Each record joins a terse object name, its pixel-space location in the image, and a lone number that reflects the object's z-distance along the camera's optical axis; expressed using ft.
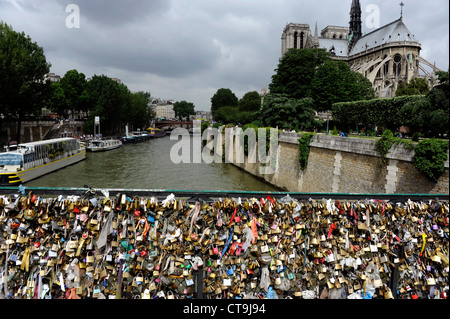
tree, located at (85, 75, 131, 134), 181.78
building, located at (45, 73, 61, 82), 385.60
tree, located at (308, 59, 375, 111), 120.98
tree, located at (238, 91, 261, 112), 248.89
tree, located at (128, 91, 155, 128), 240.81
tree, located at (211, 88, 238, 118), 347.36
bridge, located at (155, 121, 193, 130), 373.81
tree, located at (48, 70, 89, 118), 172.14
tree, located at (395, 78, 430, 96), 141.36
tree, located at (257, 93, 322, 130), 97.60
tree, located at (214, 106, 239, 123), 240.01
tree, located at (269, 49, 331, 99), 137.80
